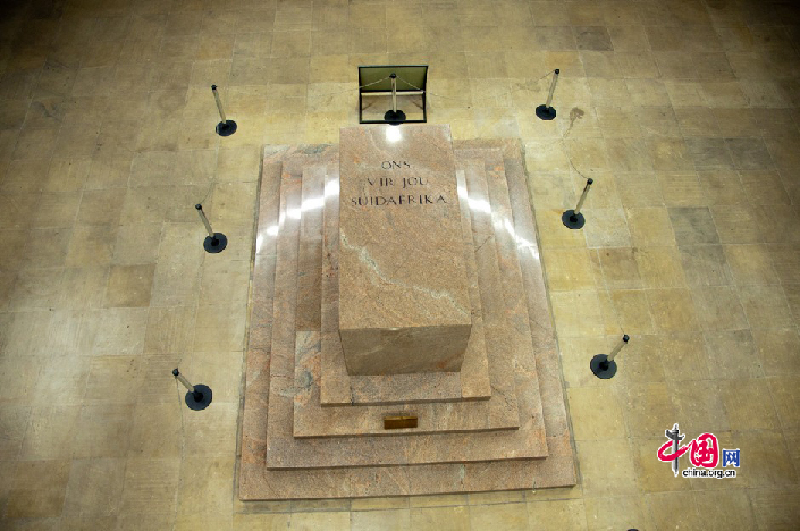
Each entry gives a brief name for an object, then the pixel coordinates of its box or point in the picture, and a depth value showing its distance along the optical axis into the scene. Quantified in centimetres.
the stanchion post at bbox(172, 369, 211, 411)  701
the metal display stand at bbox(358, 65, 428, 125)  868
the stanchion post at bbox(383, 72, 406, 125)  902
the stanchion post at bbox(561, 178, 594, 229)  826
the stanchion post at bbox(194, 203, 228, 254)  803
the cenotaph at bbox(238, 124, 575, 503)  567
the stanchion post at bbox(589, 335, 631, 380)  723
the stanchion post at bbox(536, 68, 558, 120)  924
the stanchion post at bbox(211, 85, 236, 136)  905
